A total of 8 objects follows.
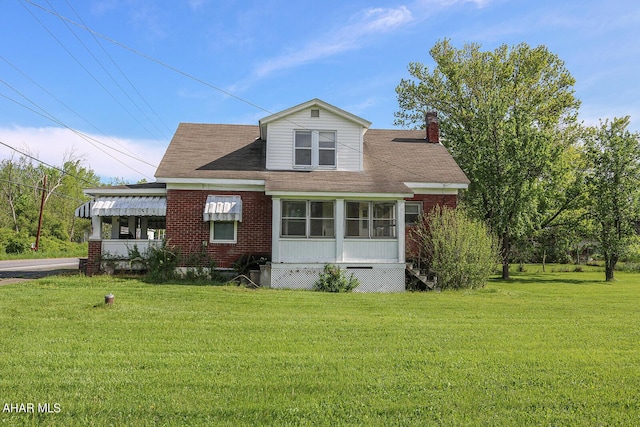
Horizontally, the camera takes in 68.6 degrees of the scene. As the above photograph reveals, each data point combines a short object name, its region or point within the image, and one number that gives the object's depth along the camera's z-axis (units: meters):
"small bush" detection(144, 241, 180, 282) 15.52
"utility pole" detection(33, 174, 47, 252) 36.92
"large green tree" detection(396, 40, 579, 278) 24.77
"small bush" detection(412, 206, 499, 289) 15.77
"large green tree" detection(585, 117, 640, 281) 25.66
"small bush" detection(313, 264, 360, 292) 15.04
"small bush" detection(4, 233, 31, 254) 34.78
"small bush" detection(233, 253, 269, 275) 16.12
